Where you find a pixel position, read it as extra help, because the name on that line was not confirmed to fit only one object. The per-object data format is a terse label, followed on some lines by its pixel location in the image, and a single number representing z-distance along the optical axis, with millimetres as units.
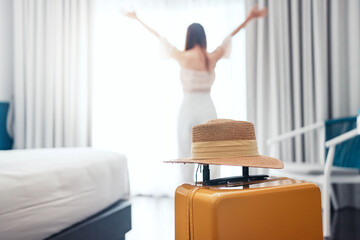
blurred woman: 2268
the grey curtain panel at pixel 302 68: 2834
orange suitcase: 921
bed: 1037
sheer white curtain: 3609
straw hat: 1121
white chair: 2113
